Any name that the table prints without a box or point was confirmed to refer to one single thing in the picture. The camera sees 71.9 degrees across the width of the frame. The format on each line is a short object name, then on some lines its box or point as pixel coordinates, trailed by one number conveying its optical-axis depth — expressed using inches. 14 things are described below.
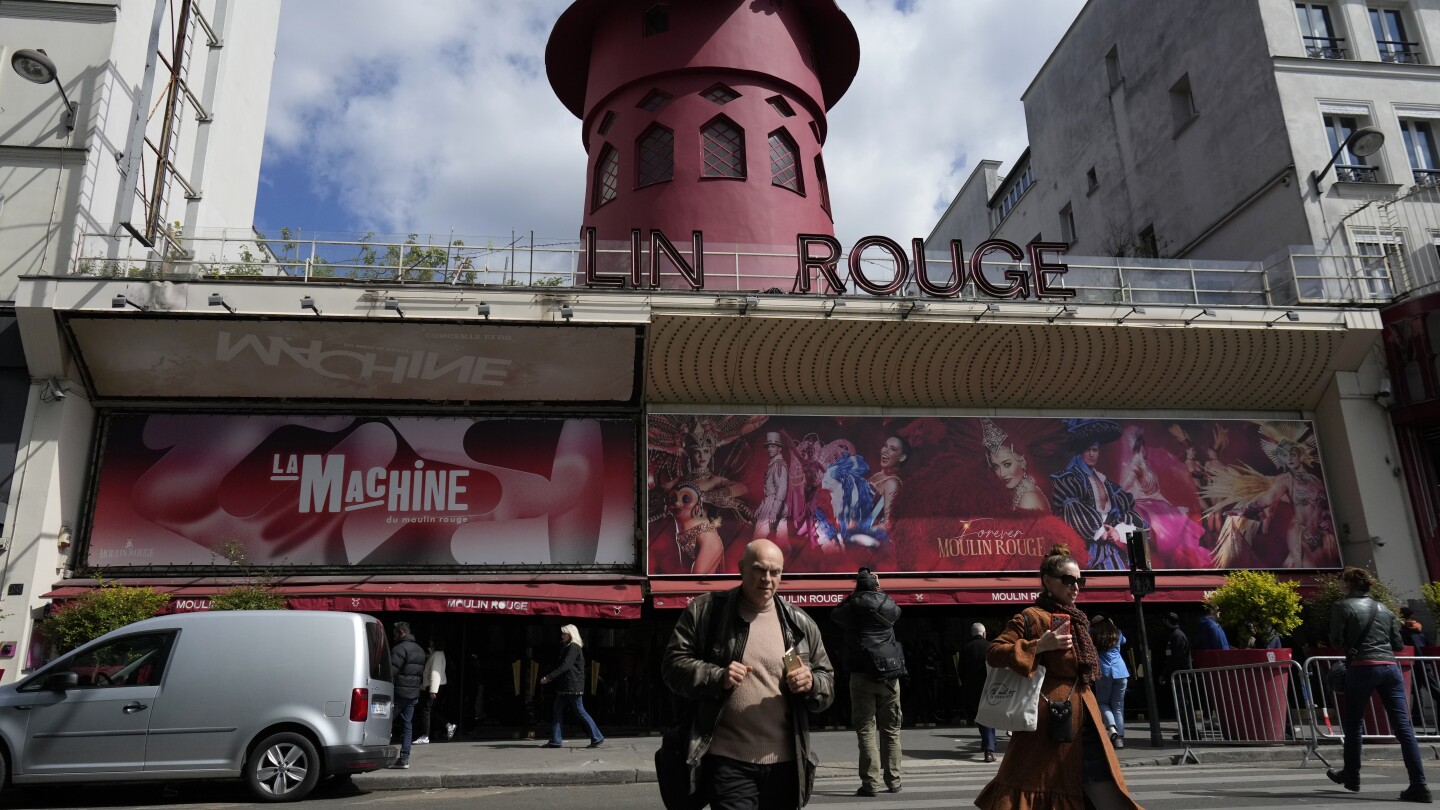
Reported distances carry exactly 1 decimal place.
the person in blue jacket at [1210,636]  450.0
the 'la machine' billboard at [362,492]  582.2
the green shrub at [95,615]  512.4
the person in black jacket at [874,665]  317.1
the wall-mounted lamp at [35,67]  534.9
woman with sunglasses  160.7
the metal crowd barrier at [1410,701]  383.6
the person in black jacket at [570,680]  448.1
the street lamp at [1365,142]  649.0
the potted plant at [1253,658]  395.5
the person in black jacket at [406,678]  393.4
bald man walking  150.9
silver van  319.6
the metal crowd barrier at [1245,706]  393.7
